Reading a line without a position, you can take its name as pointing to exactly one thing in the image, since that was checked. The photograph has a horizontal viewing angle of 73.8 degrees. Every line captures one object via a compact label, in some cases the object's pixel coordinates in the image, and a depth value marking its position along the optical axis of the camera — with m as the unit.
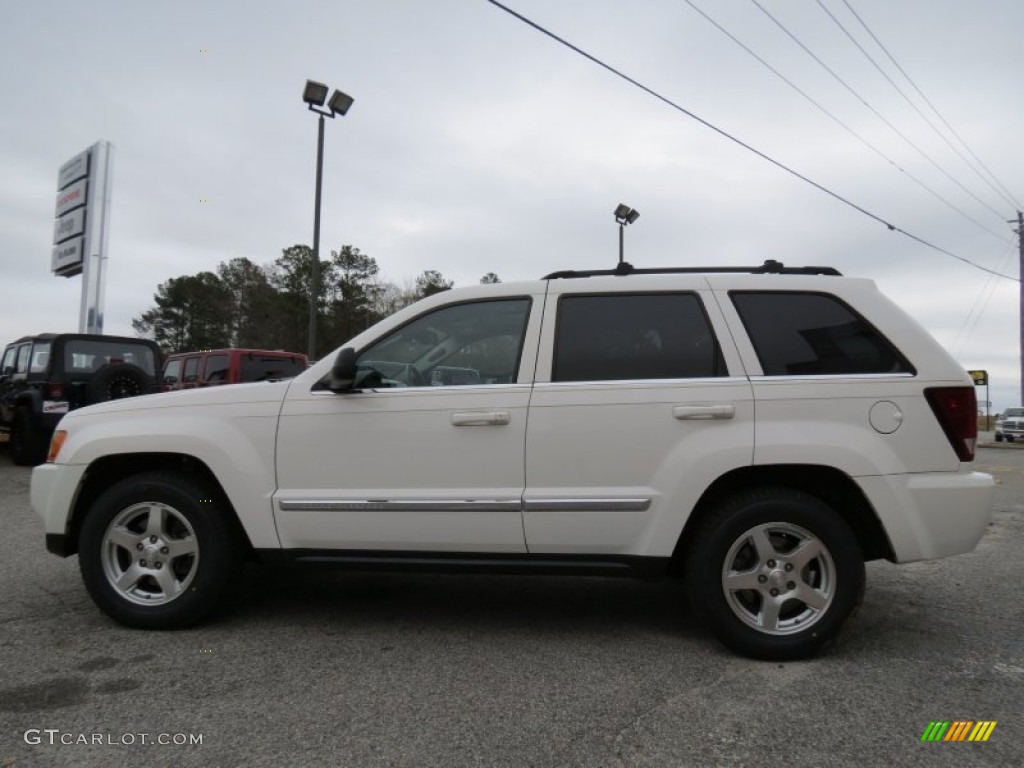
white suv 3.17
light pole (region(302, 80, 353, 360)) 13.84
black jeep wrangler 9.88
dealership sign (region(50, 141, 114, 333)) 22.05
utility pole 30.56
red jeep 12.45
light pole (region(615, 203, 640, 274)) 16.55
